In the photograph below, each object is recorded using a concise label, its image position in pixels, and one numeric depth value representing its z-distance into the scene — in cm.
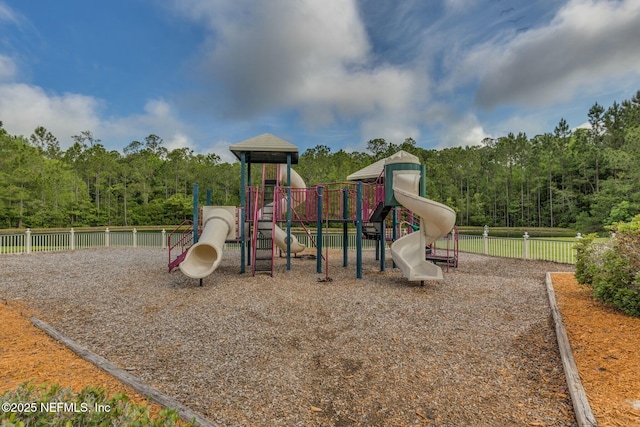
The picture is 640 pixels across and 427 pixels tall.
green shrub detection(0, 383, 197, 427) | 196
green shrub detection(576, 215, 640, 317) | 511
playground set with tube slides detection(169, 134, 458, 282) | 805
